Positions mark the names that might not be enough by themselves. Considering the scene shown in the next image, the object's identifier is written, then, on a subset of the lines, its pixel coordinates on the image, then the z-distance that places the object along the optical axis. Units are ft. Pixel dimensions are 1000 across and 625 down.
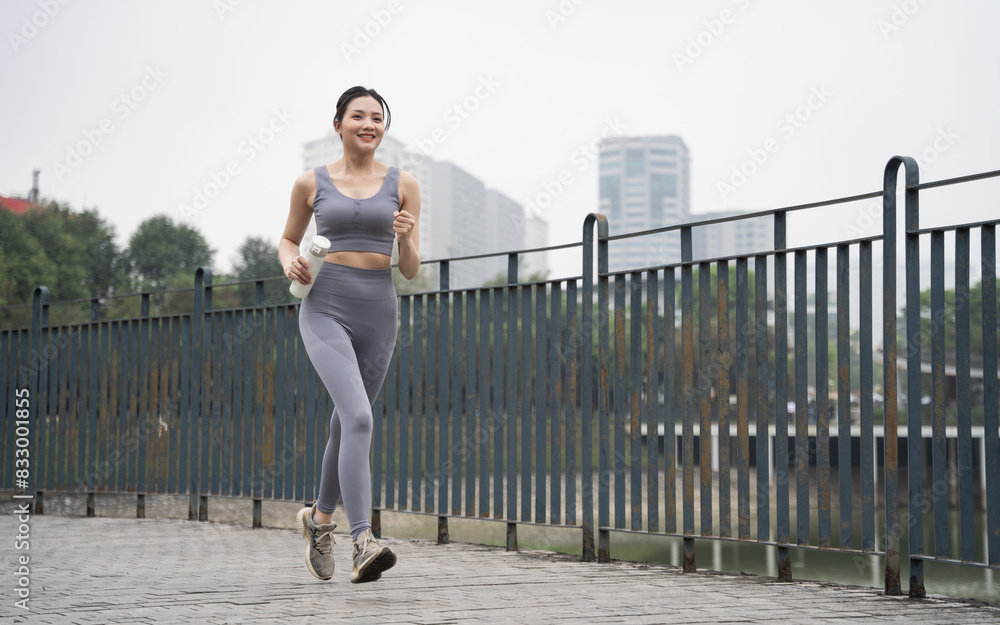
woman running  12.69
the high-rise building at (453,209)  347.97
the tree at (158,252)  176.76
